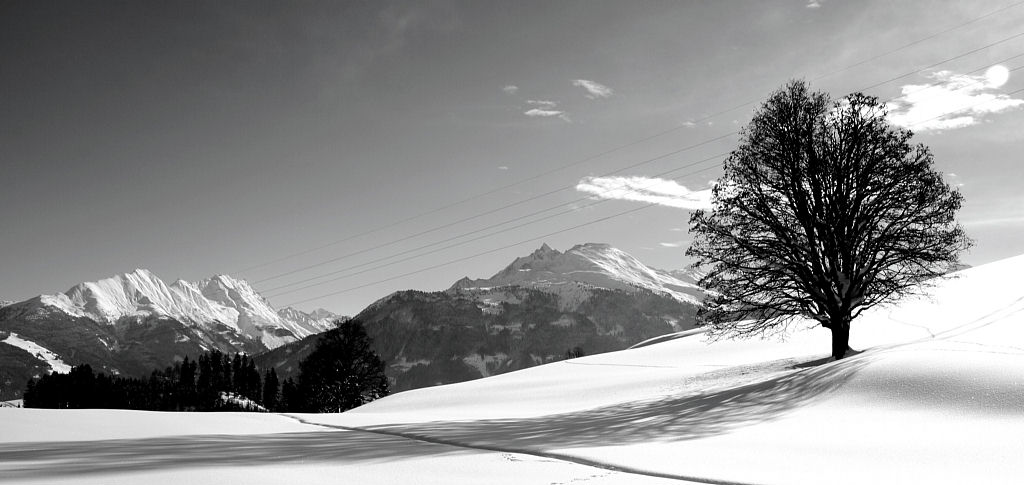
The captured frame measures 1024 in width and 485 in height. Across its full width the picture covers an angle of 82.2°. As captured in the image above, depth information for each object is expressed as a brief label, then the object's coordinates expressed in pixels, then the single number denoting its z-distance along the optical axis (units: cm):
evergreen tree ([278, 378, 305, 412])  10744
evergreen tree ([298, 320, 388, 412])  6756
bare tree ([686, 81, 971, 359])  2123
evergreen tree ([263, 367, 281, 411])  16238
